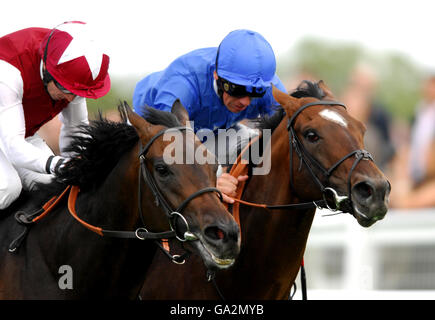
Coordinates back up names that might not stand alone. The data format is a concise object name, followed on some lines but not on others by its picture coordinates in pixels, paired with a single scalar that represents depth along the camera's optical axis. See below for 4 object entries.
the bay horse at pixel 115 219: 6.21
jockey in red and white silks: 7.21
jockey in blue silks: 8.23
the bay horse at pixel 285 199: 7.23
